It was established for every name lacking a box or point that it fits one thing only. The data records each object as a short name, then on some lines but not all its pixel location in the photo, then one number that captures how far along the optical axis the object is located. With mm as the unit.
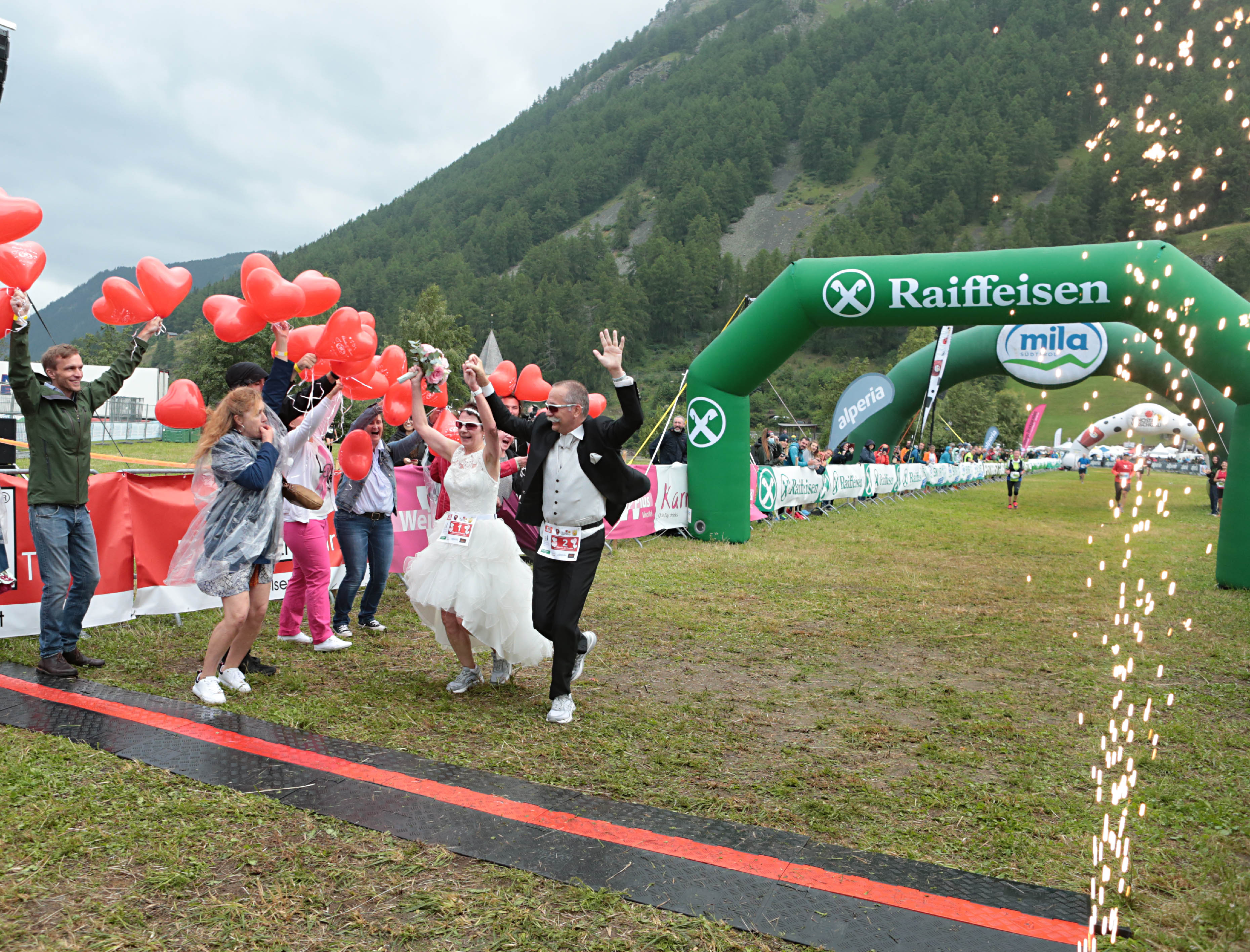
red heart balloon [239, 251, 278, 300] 5676
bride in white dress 5062
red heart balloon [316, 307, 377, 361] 5480
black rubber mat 2752
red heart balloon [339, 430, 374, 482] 6238
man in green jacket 5188
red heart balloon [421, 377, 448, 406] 7027
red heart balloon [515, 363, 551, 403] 9836
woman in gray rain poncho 4820
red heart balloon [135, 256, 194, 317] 5793
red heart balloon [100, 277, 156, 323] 5824
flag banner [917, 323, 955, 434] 20391
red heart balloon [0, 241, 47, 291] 4949
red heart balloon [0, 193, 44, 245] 4742
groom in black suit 4879
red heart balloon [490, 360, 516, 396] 9281
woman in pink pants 6145
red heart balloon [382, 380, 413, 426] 6535
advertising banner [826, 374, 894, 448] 22000
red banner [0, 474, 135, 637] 6043
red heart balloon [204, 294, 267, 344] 5621
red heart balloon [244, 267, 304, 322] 5457
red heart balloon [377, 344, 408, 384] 7008
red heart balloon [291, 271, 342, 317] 5703
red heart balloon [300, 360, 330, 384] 5551
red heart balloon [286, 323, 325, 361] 5762
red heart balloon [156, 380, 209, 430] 5691
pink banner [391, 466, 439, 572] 8953
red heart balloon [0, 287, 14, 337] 4824
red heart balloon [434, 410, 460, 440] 7375
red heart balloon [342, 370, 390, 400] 6141
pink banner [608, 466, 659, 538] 12234
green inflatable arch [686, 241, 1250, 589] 9484
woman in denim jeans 6844
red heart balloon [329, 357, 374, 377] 5621
